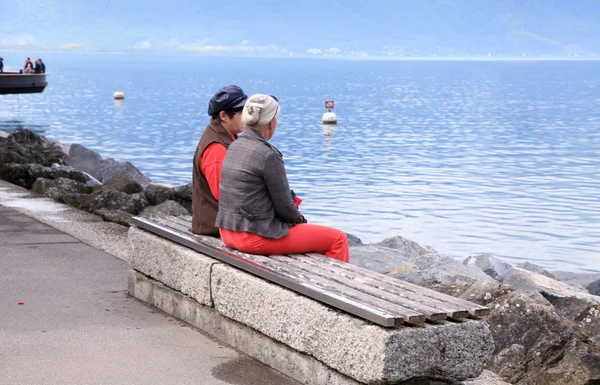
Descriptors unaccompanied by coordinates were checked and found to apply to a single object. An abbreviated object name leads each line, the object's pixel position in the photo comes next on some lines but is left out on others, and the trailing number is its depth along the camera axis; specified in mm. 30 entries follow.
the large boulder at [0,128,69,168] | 15672
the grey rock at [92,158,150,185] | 23812
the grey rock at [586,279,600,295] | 13734
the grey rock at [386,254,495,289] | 10383
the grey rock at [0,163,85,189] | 14414
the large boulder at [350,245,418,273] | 13073
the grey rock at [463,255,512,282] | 14148
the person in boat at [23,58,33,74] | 54250
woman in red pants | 6020
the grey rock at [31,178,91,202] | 12510
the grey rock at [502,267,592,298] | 11570
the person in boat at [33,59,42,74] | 54094
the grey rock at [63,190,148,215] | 12180
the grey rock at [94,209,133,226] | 10648
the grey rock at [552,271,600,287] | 14859
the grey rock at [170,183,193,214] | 15127
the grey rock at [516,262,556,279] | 14670
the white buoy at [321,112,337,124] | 52375
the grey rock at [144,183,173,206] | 14891
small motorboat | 49625
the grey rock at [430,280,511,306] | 8250
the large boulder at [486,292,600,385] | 6422
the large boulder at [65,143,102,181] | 24562
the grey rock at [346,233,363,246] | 15831
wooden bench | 4875
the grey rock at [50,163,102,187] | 19234
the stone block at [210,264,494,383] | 4754
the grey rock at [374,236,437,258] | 15641
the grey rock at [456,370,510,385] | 5480
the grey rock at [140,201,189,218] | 13162
